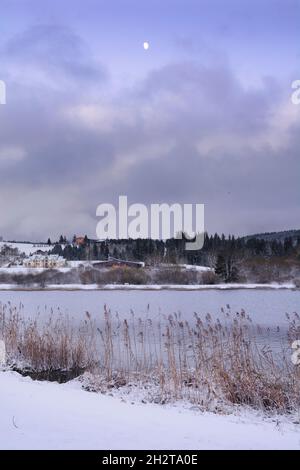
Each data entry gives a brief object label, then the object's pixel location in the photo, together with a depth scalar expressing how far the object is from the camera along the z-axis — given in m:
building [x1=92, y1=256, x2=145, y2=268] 77.44
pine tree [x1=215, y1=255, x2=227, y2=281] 63.28
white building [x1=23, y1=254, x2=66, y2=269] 85.50
